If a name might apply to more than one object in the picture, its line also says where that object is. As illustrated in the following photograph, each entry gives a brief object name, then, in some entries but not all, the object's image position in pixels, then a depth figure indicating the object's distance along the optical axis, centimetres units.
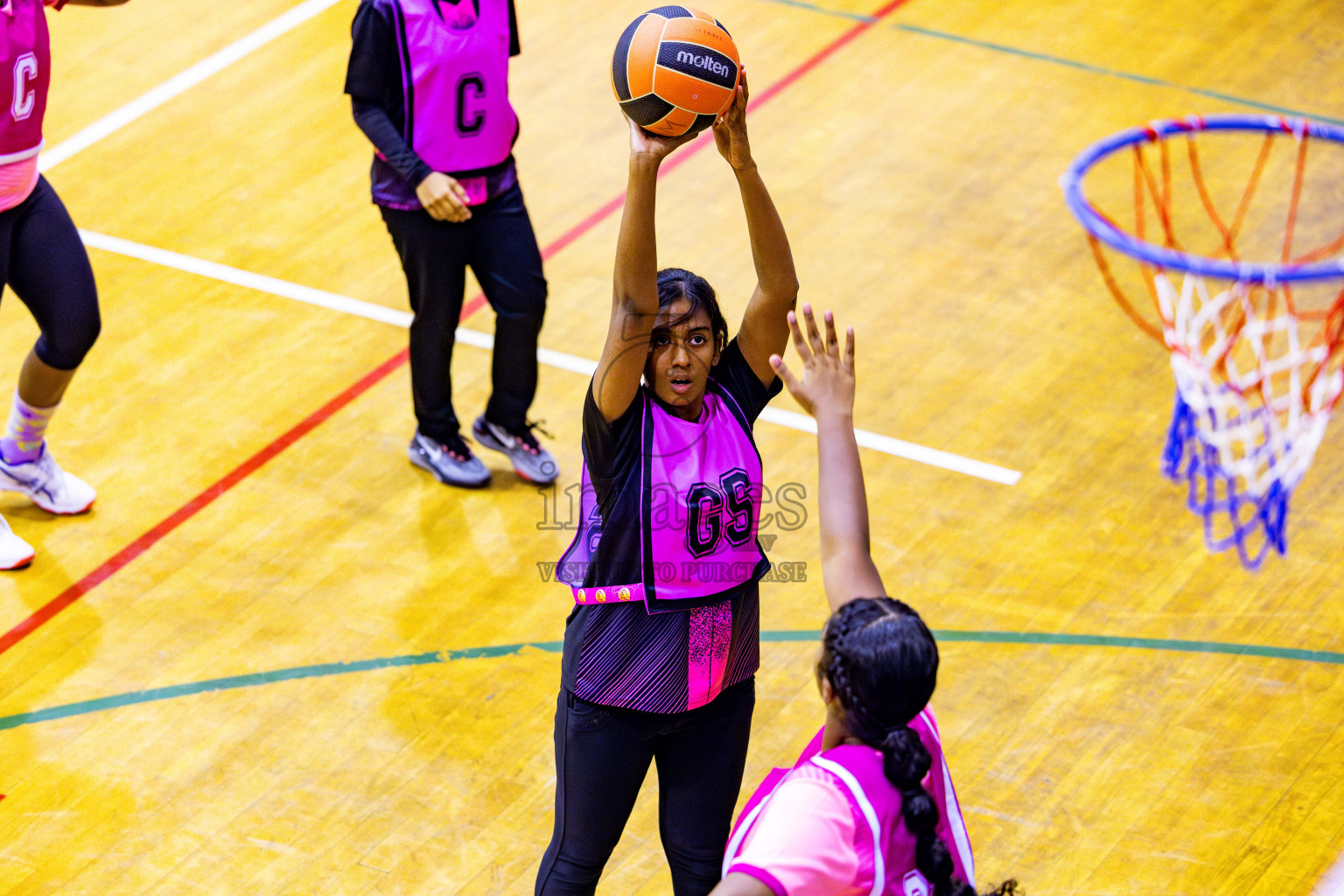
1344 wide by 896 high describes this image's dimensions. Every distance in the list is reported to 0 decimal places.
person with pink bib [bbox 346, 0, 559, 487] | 1119
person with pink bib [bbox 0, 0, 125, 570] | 1027
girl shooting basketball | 691
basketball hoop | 921
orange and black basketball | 775
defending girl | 507
